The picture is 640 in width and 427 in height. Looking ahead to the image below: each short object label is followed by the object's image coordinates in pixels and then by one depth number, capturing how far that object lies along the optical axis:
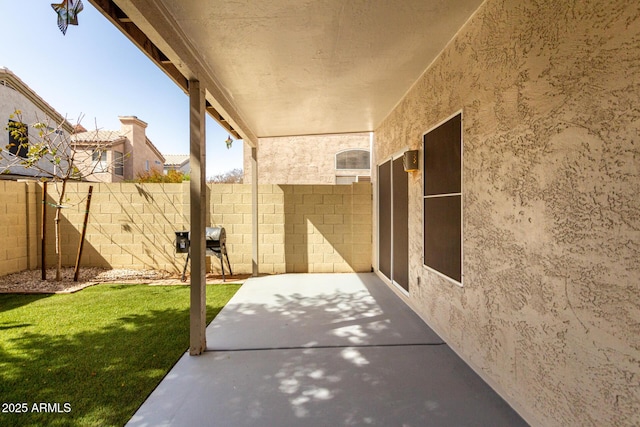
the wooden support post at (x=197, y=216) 3.21
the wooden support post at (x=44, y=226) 5.83
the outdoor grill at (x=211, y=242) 6.25
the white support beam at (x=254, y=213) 6.82
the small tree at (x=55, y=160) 5.93
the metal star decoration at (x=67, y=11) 1.99
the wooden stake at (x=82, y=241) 6.00
